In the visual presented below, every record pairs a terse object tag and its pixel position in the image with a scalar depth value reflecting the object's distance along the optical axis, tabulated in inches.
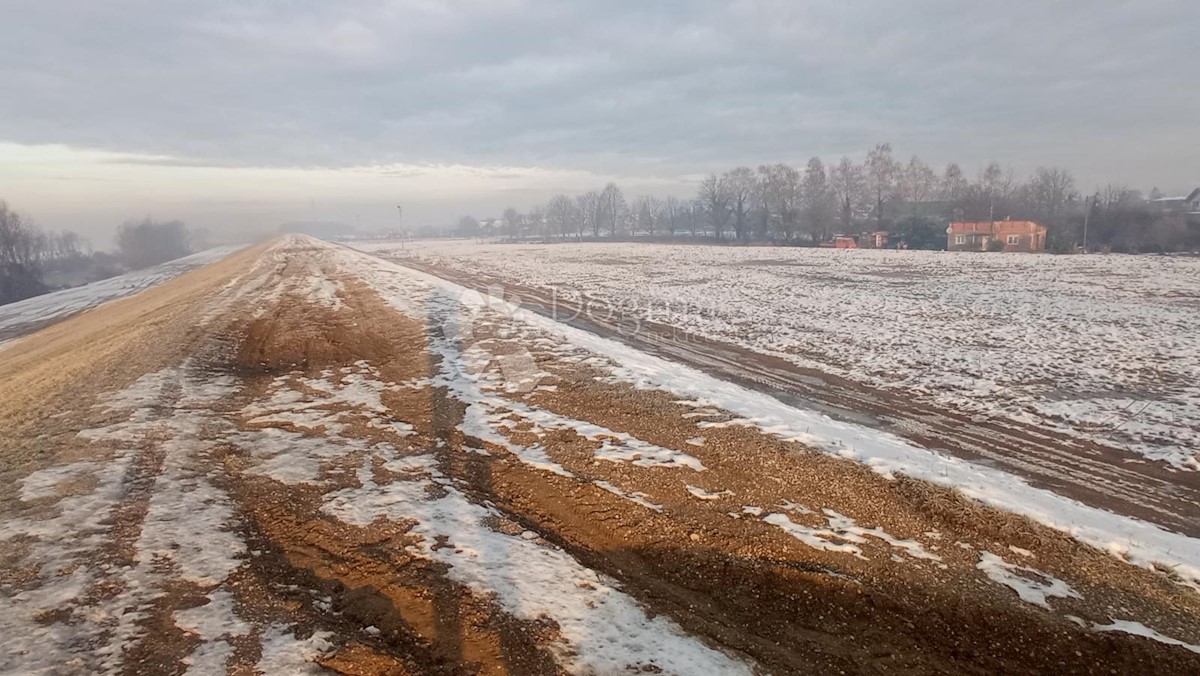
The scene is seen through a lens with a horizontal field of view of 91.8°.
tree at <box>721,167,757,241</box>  4327.3
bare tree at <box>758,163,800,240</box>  3949.8
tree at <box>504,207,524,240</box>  7175.2
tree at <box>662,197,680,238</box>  5787.4
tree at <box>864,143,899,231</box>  3757.4
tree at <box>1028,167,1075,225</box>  3567.9
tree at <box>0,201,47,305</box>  2472.9
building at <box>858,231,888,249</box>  2962.6
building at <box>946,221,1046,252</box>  2546.8
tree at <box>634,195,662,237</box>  5782.5
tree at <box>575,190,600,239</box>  6328.7
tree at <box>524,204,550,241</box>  6923.2
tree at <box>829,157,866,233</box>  3793.1
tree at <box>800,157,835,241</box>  3348.9
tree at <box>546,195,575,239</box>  6373.0
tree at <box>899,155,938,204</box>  4165.8
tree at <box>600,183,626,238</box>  6348.4
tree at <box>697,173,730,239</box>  4458.7
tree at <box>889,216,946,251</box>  2810.0
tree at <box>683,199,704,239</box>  5270.7
